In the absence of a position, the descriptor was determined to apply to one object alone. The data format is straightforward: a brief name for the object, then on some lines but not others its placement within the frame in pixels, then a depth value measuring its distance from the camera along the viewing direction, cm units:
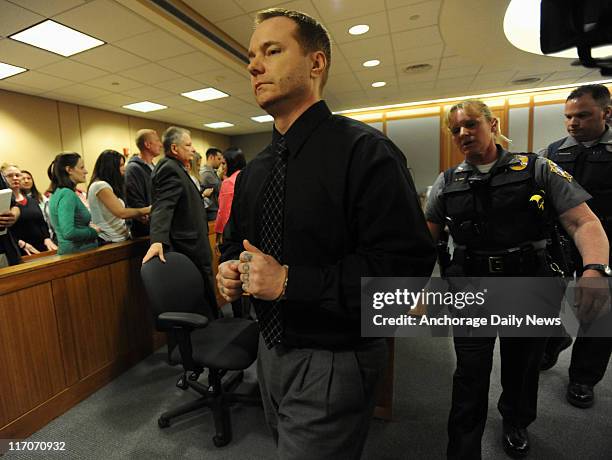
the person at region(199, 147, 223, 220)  396
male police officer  186
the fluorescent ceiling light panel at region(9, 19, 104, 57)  348
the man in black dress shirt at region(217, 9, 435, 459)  72
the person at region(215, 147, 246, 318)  279
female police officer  133
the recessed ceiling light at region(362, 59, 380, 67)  501
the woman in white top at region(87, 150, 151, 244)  249
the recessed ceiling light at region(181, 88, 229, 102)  600
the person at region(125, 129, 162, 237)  285
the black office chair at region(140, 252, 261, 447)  161
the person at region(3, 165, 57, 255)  356
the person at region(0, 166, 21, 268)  206
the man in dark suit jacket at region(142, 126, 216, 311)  224
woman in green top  227
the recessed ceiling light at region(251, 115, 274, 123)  861
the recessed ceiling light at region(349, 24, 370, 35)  383
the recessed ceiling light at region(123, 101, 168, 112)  661
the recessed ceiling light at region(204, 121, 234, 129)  906
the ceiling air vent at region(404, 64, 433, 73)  533
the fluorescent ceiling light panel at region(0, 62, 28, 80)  440
